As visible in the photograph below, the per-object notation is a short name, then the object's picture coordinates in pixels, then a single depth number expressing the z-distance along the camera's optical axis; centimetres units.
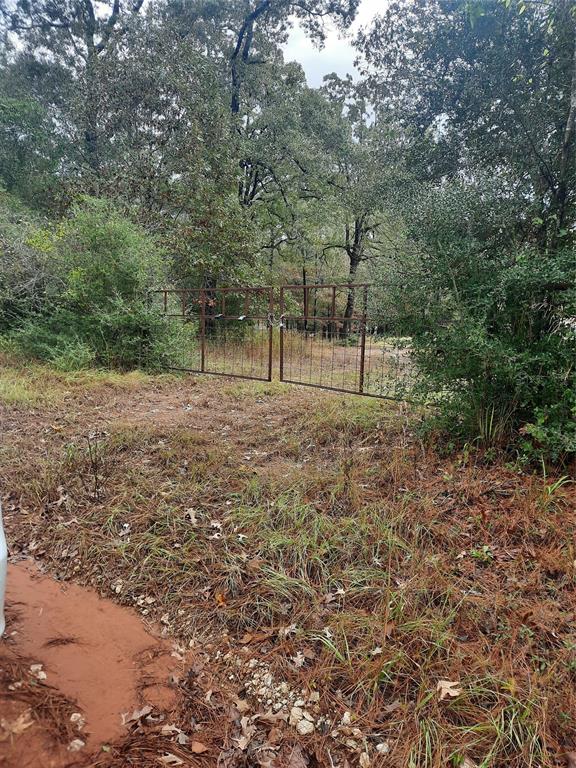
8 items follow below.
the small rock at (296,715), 158
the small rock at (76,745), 146
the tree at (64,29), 1162
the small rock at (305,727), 154
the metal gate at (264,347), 623
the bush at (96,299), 689
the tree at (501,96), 325
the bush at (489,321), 288
